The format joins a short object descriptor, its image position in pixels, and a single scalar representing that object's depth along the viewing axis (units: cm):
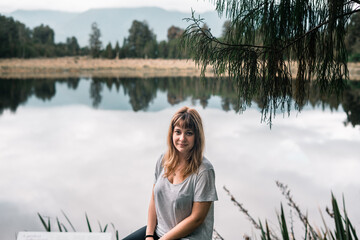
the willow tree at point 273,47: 175
